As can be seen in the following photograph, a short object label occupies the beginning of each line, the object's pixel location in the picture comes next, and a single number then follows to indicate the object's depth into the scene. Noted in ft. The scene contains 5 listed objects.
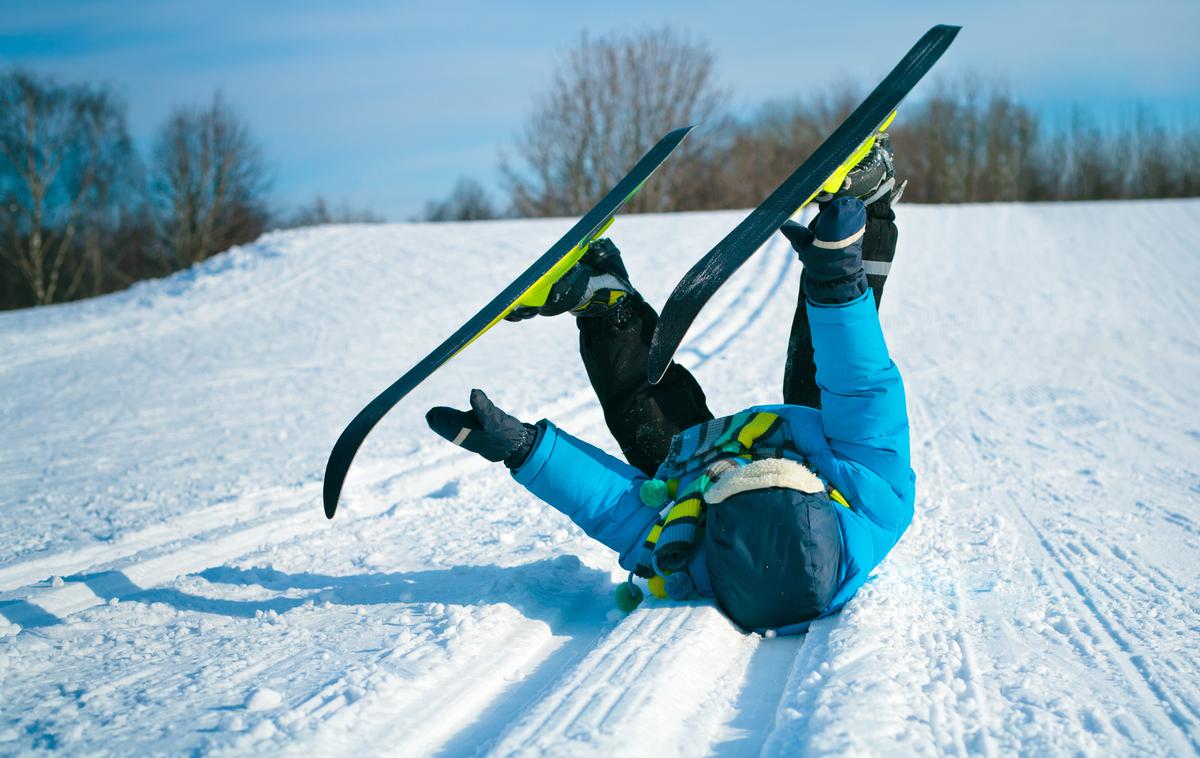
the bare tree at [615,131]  100.12
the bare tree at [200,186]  86.69
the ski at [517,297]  8.48
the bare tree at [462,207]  139.23
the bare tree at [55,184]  73.05
